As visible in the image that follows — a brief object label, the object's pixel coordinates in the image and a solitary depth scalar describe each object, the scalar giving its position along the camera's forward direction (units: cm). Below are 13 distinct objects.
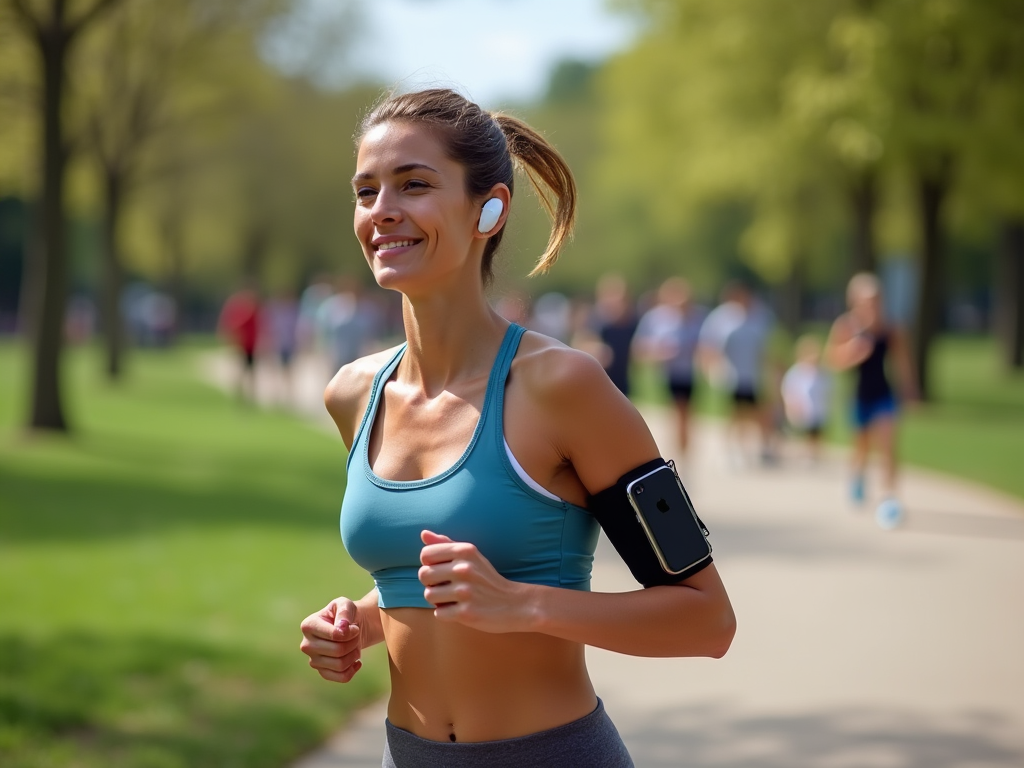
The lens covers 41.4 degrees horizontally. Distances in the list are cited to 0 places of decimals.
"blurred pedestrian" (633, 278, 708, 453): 1507
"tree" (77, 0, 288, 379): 2641
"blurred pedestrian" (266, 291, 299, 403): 2745
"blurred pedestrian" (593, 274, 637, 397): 1480
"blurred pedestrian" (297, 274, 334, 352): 3279
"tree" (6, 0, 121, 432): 1664
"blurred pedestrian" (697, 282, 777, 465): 1609
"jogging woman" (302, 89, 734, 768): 213
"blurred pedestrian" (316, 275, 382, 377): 2058
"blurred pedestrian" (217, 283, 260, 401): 2419
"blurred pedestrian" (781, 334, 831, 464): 1658
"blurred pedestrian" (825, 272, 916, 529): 1212
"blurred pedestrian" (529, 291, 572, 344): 3102
